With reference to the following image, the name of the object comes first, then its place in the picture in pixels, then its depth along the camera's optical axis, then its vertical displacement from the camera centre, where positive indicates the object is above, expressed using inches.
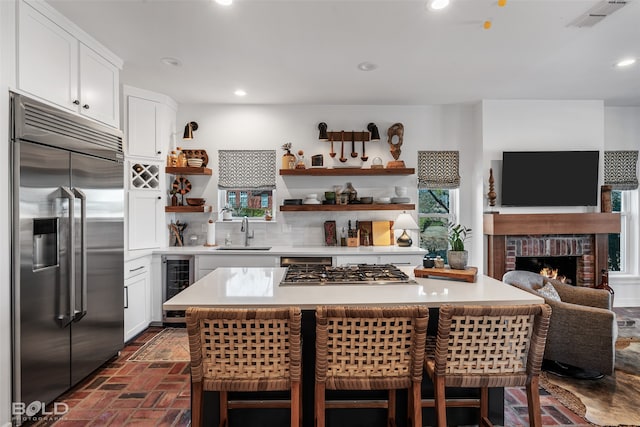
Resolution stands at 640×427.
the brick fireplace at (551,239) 176.4 -11.4
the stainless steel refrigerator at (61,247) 85.4 -8.4
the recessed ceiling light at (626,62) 132.7 +56.2
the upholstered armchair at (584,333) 105.3 -34.7
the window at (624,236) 200.8 -11.3
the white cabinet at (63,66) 89.7 +42.7
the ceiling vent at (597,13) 93.5 +54.3
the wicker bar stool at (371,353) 65.3 -25.0
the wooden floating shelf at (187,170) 176.9 +22.2
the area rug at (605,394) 92.4 -50.4
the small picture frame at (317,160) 185.3 +28.3
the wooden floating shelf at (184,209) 177.9 +3.5
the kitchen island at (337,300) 73.0 -16.9
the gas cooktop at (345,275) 89.7 -15.8
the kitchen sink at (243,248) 175.8 -15.8
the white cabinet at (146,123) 159.0 +42.1
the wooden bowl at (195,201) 182.9 +7.5
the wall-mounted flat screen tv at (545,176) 181.2 +19.6
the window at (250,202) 193.3 +7.4
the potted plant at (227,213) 190.7 +1.6
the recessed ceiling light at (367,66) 133.6 +55.6
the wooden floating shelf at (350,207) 181.3 +4.4
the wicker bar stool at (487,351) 66.5 -25.1
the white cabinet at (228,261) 163.0 -20.2
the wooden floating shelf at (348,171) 181.9 +22.2
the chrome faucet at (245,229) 185.0 -6.6
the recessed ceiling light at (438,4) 91.6 +53.5
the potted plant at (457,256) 95.5 -10.5
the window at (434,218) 197.0 -1.2
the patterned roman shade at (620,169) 197.2 +25.0
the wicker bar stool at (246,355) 63.8 -24.8
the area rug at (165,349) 129.8 -49.9
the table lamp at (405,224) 173.0 -3.9
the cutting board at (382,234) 188.7 -9.4
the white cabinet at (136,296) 142.3 -32.7
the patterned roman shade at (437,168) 193.0 +25.1
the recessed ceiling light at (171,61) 128.8 +55.5
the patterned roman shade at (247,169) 190.2 +24.4
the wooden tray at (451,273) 91.7 -14.7
